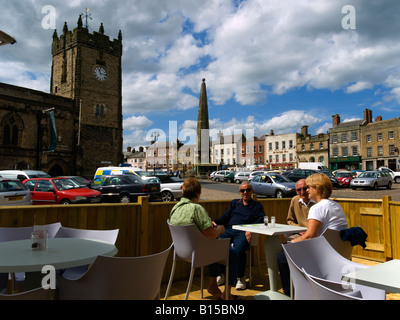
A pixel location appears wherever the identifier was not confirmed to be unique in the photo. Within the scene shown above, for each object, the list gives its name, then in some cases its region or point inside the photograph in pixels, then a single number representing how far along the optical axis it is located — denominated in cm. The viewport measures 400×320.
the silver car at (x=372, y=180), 2267
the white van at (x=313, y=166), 3547
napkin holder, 273
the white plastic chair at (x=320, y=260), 267
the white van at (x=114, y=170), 1941
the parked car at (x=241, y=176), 3515
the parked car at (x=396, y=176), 3059
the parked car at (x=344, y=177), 2602
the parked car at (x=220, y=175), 3914
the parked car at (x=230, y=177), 3744
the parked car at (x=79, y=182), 1411
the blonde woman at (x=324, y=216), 333
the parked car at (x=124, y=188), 1441
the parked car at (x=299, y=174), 2334
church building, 3216
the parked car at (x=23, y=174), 1661
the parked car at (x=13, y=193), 974
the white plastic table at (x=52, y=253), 229
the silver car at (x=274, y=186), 1722
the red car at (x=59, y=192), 1242
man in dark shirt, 407
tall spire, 4756
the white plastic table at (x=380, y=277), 206
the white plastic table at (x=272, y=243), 397
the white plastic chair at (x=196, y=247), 361
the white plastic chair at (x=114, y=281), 211
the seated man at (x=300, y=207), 479
